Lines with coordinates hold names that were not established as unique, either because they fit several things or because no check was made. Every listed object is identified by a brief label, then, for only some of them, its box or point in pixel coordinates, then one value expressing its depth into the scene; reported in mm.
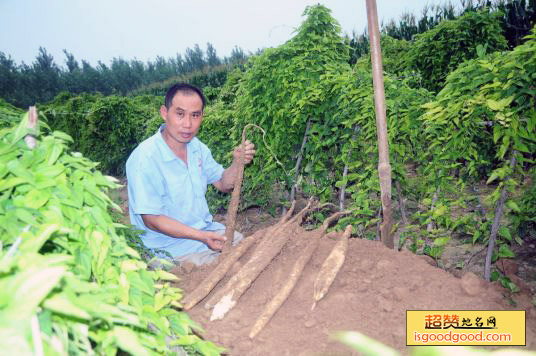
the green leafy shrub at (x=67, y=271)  715
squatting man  3252
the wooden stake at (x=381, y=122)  2635
